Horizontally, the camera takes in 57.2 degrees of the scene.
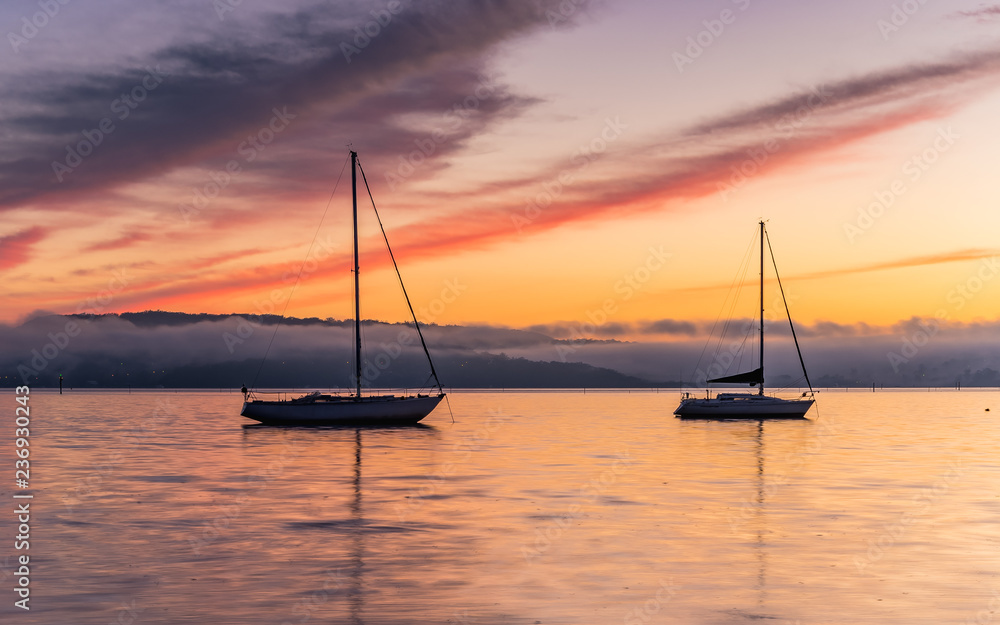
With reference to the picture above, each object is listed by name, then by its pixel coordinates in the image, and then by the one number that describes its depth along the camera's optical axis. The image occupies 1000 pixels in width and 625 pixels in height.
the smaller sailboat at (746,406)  104.56
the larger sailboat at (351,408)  82.44
